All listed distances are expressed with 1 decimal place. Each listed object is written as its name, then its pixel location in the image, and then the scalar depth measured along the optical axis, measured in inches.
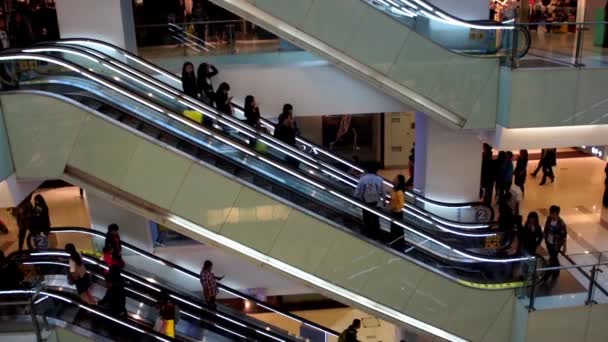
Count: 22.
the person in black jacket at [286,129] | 405.7
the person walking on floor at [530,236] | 376.8
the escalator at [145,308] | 331.3
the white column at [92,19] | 411.5
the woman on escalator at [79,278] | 334.3
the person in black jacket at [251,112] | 401.4
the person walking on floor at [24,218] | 440.8
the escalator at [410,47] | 368.8
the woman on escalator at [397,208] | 361.7
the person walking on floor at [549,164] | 620.9
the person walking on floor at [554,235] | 372.8
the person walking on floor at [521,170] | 564.1
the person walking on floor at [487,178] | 503.2
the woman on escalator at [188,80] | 401.7
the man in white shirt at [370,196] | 358.6
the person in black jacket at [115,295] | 344.8
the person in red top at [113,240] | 378.5
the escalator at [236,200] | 303.4
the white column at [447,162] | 473.1
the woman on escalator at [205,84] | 406.6
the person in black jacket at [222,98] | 402.0
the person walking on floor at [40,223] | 402.0
